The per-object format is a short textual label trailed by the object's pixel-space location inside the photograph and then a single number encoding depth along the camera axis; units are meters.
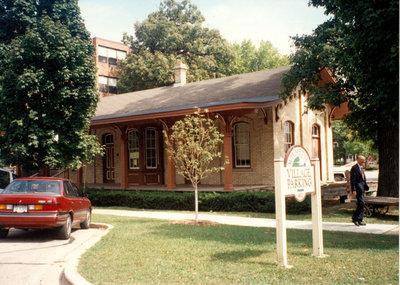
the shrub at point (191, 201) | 14.75
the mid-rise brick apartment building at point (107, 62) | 52.53
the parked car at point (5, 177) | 14.57
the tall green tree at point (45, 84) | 14.58
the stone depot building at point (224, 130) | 18.06
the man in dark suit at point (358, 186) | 11.26
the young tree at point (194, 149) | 12.56
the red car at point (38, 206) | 9.43
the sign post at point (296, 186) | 6.75
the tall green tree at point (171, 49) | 41.72
